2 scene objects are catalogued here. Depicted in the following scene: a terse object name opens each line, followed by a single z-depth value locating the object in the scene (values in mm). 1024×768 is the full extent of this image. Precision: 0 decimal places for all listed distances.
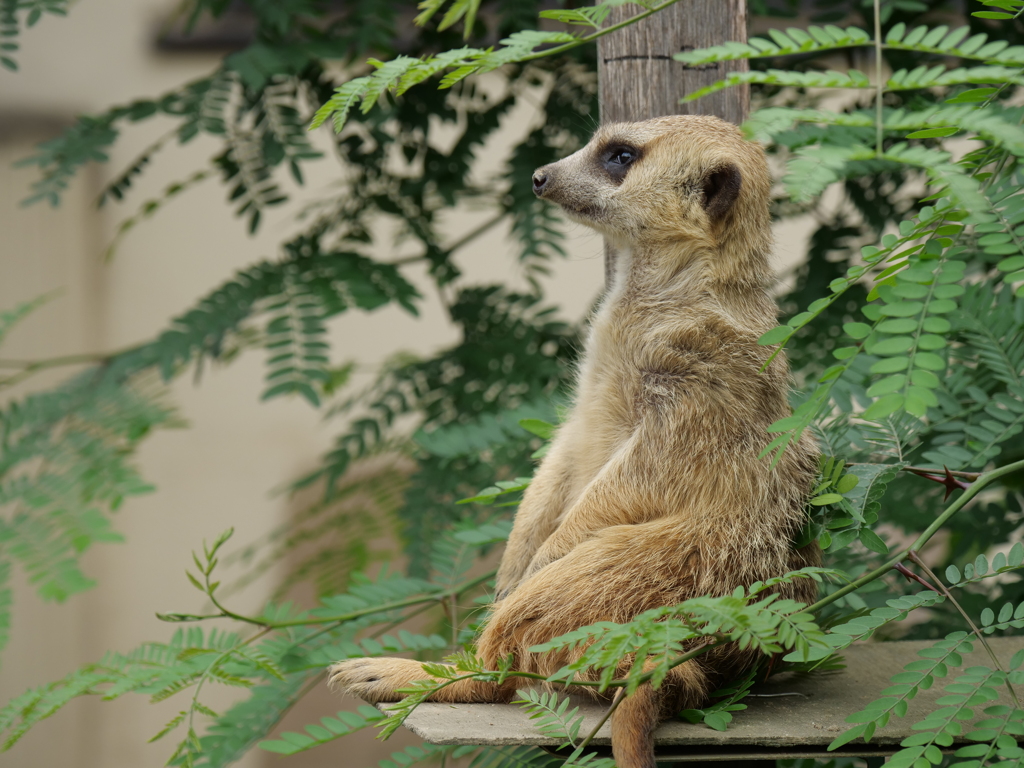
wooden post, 3287
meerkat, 3219
